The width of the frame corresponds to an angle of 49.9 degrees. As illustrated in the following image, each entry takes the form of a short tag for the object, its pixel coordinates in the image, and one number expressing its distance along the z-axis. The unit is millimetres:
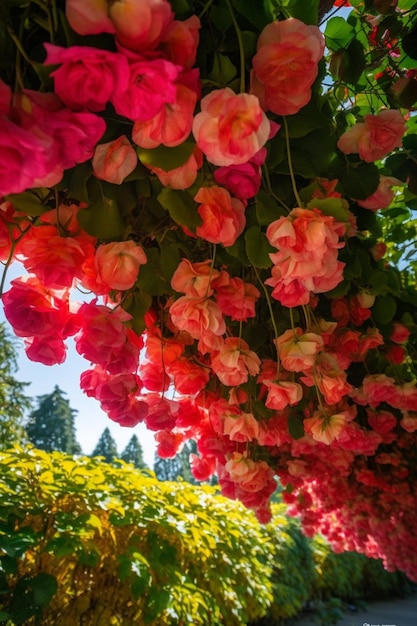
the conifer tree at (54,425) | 30969
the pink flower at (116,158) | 625
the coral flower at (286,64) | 571
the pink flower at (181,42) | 522
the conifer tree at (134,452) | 38156
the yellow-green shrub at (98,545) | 1621
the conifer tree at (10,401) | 11438
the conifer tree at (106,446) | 35969
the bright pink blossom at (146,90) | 467
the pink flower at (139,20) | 443
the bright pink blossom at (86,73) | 437
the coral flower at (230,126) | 518
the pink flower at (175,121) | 553
